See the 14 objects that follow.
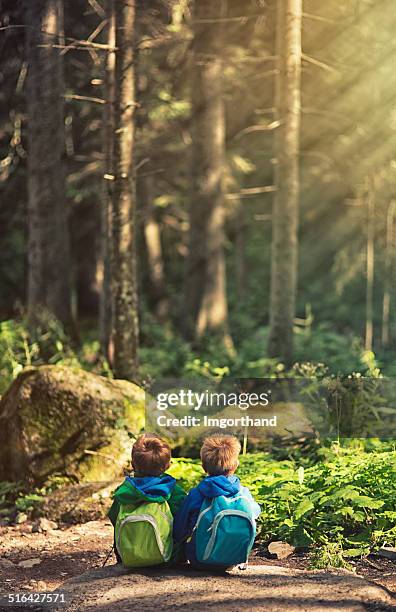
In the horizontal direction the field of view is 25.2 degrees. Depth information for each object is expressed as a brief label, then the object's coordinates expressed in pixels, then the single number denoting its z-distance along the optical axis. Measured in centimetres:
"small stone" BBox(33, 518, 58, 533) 883
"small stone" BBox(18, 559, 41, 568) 786
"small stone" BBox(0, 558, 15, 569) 786
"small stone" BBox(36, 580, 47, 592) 707
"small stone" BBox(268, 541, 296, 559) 734
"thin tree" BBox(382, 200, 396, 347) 2104
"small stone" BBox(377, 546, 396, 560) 710
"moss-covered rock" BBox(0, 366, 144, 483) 980
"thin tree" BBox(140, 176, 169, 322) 2648
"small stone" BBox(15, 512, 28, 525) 907
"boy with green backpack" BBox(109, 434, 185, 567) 611
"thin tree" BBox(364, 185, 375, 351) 2009
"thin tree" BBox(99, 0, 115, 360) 1202
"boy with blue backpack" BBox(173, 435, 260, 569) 605
